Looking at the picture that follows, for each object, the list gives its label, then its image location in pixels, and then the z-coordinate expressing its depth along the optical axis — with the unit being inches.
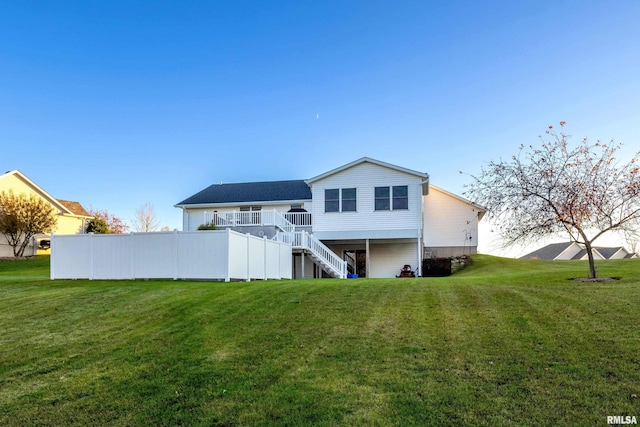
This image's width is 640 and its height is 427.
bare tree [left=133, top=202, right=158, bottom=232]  1905.1
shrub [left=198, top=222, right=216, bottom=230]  785.6
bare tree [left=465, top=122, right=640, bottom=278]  449.4
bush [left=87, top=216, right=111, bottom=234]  1186.0
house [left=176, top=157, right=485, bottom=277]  837.8
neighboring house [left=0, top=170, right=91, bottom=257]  1172.4
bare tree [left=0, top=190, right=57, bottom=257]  1106.7
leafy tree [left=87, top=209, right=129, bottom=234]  1886.1
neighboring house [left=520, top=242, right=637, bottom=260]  1854.1
